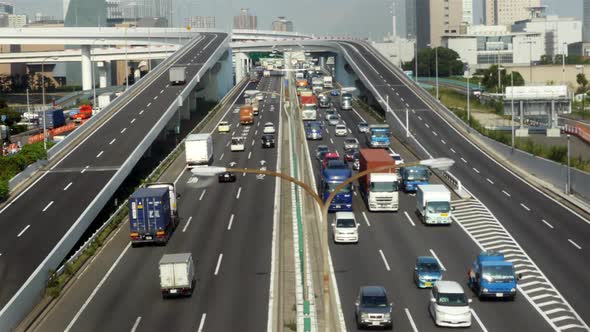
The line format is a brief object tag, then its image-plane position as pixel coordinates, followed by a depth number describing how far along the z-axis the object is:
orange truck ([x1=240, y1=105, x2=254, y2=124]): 101.50
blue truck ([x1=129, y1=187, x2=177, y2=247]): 44.94
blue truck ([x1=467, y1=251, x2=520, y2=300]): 34.81
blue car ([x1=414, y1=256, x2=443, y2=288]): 36.91
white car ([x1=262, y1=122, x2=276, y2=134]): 89.44
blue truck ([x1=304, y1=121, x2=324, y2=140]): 88.25
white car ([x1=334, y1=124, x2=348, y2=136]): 92.19
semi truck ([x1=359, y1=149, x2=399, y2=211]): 52.31
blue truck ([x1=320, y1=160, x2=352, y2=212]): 52.06
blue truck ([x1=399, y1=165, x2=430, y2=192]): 59.78
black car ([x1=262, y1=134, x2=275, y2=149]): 82.00
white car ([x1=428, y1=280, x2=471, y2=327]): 31.19
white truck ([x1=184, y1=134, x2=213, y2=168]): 70.44
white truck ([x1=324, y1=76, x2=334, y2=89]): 153.38
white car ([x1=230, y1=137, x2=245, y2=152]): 80.06
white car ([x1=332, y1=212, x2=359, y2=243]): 45.66
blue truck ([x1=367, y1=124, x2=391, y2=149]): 79.69
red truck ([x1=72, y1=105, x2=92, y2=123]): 112.17
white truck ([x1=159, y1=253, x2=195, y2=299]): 36.00
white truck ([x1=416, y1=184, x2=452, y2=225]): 49.59
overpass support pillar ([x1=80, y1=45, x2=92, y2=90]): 156.12
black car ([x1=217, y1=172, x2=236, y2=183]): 64.81
